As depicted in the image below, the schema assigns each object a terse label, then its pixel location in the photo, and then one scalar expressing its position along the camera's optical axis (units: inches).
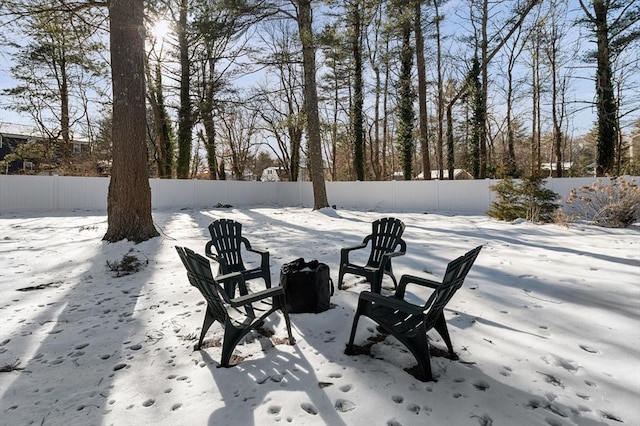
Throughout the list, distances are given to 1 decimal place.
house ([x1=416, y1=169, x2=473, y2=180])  1083.4
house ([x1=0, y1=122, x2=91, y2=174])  602.9
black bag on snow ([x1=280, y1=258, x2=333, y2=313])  111.6
